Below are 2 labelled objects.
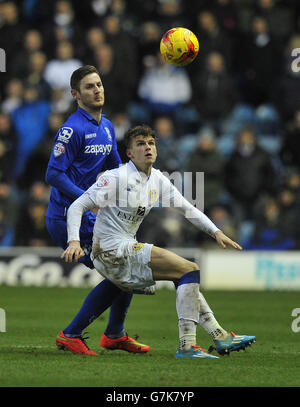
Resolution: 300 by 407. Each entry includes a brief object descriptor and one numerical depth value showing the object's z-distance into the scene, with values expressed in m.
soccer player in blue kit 16.47
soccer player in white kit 15.36
